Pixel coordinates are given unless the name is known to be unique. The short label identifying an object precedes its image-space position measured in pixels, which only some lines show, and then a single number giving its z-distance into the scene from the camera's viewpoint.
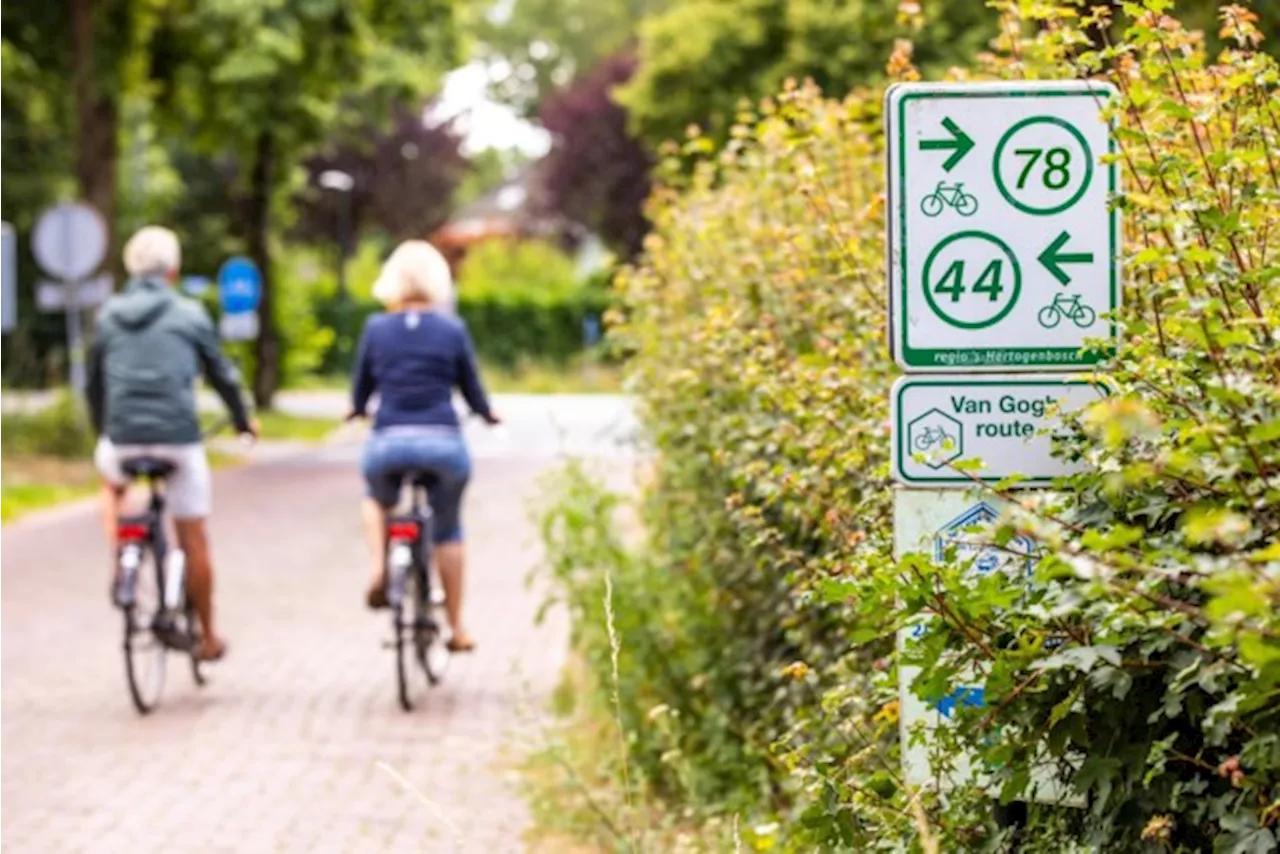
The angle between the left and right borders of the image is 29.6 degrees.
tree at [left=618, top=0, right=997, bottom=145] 39.25
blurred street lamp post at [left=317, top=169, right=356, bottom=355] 55.28
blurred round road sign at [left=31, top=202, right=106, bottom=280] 22.53
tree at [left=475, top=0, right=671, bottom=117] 98.12
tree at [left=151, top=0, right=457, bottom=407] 24.75
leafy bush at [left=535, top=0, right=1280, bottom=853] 3.26
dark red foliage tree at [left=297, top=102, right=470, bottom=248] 63.03
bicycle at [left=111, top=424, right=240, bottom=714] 9.45
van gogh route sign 4.41
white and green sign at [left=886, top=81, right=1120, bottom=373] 4.38
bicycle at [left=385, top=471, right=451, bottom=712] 9.59
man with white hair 9.70
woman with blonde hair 9.72
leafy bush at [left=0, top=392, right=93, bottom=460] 24.08
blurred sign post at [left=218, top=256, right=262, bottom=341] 31.66
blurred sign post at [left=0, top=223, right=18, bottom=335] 21.72
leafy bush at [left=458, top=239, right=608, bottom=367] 59.66
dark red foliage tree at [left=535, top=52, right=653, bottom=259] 63.47
